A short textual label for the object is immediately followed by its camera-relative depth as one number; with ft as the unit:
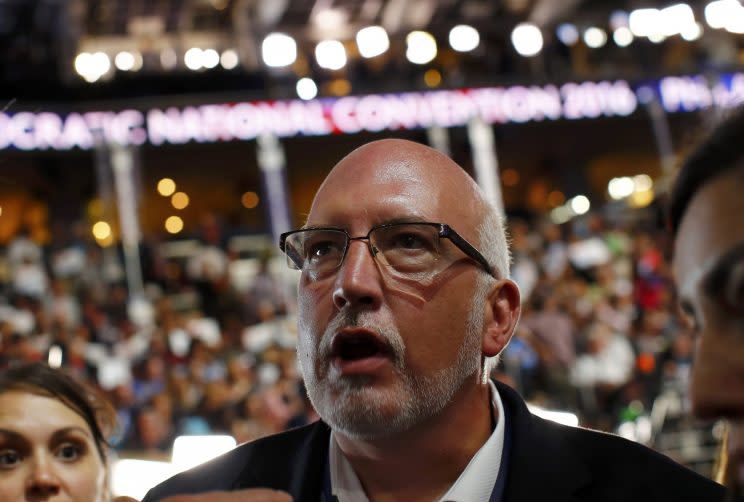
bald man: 6.29
